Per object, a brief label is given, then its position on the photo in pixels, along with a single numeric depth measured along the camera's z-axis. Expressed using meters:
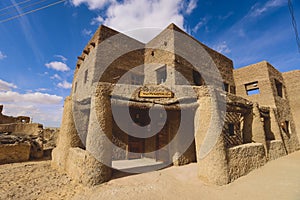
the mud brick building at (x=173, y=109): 5.59
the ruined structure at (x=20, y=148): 9.80
